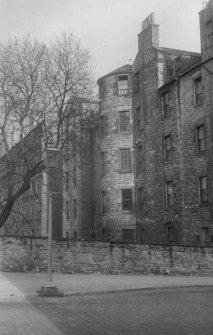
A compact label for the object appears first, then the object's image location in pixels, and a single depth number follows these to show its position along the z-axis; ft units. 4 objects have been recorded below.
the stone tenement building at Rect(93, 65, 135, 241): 125.49
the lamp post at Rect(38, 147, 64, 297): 47.24
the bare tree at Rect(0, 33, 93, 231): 87.25
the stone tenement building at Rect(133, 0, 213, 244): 99.96
